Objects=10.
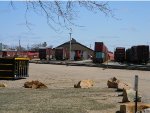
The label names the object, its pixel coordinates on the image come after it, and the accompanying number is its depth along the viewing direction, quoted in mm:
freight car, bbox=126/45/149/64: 70750
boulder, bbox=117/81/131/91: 20572
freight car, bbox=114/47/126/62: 87875
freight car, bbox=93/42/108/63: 79062
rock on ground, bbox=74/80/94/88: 22612
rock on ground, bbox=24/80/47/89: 22172
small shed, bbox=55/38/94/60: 130125
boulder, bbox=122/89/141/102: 15156
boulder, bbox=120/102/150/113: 12362
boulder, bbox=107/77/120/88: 22641
